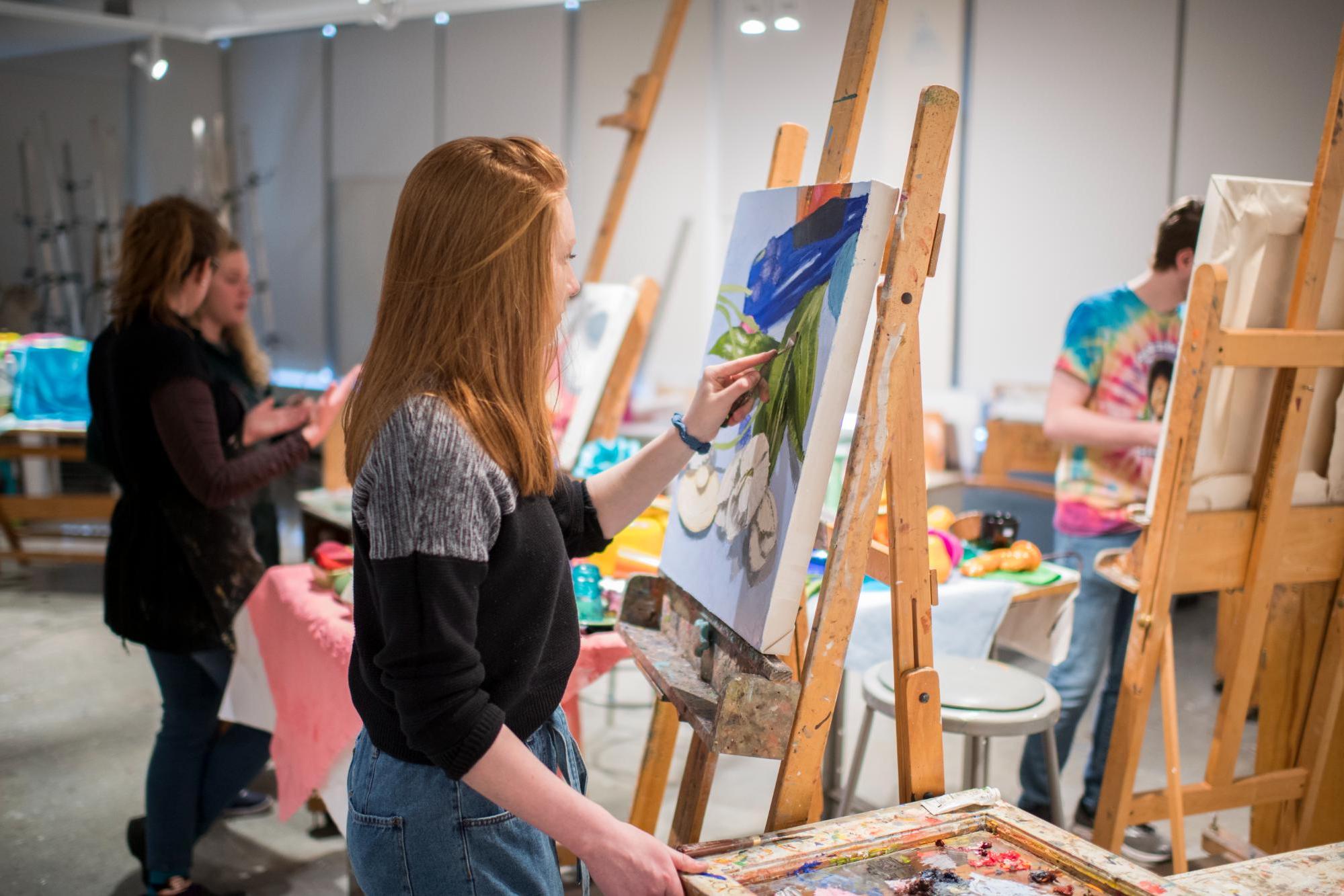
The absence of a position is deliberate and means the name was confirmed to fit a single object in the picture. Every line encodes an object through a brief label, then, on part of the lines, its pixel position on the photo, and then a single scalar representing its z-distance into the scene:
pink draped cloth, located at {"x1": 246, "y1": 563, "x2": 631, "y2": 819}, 1.94
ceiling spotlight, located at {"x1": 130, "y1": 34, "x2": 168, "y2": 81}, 4.12
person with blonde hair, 2.42
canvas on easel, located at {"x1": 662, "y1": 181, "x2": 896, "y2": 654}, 1.26
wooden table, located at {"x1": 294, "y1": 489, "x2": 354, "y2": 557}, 3.03
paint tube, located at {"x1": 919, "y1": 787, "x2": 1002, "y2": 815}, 1.28
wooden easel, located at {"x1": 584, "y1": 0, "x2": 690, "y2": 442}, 3.00
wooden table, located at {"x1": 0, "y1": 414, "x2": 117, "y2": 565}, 5.19
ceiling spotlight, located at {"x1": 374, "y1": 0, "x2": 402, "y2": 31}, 4.49
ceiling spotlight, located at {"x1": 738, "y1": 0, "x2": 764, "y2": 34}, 4.45
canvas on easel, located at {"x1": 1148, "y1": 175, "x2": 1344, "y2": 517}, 1.90
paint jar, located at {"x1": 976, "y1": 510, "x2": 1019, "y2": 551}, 2.48
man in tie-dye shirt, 2.46
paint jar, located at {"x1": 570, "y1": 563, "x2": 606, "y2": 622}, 2.01
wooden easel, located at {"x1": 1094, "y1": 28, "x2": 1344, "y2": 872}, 1.83
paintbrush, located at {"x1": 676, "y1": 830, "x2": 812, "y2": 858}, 1.16
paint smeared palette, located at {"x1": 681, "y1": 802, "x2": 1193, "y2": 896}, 1.11
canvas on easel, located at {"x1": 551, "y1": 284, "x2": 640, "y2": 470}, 2.94
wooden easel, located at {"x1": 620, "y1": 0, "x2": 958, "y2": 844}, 1.23
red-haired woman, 0.95
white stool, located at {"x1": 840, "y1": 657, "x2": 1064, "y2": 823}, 1.89
